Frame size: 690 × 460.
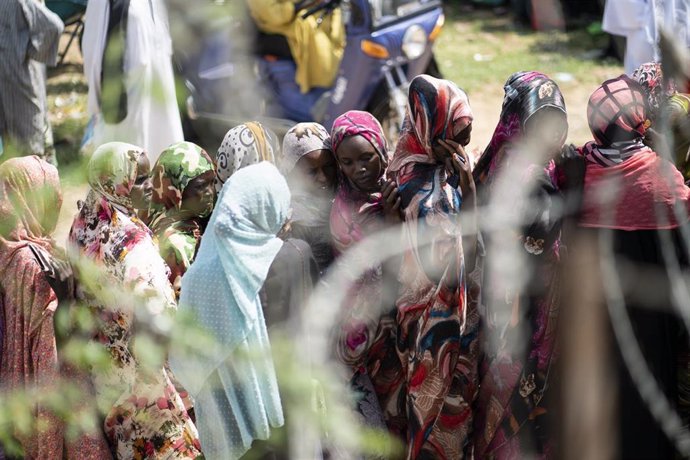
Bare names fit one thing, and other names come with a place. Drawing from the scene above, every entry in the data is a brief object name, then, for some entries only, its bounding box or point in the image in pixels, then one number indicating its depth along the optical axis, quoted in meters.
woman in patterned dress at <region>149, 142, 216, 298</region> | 7.20
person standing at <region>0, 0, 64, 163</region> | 12.40
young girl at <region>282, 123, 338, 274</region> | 7.01
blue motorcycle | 13.27
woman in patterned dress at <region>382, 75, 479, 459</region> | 6.60
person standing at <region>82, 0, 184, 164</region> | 10.64
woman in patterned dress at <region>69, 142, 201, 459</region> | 6.34
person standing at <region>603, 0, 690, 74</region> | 12.31
